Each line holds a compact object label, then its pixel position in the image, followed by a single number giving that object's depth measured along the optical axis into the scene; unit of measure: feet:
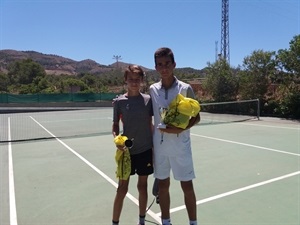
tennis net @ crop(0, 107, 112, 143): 41.76
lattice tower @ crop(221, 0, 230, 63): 124.47
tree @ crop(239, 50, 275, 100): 68.13
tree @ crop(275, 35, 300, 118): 60.59
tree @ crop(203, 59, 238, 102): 78.18
